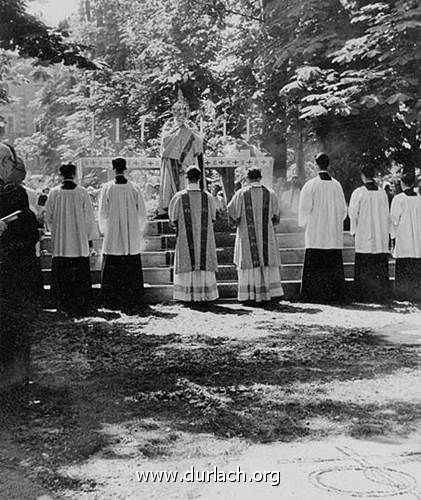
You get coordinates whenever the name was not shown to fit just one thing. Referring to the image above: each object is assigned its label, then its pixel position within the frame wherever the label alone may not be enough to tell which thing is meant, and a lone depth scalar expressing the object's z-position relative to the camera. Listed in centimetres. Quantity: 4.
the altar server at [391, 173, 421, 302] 1070
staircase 1057
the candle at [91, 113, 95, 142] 1291
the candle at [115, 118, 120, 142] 1313
